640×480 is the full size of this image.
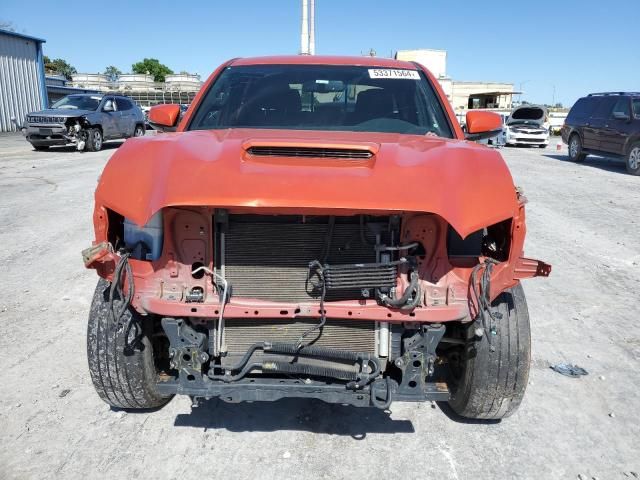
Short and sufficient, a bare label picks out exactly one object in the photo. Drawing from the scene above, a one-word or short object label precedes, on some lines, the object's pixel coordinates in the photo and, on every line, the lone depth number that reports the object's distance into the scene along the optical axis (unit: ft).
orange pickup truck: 7.68
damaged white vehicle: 74.02
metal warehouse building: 75.46
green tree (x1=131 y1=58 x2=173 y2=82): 250.62
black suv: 44.68
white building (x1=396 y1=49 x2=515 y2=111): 124.22
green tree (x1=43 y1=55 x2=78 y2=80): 217.23
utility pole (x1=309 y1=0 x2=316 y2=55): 76.75
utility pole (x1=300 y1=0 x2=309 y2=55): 68.33
